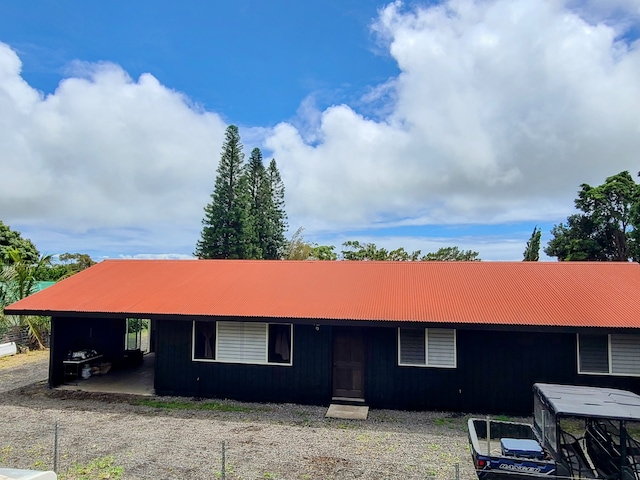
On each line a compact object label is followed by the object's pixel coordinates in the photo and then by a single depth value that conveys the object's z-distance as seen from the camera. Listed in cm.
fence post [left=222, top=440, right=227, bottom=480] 598
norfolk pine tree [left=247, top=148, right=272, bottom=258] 4002
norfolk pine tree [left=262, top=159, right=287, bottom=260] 4106
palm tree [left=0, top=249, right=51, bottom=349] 1797
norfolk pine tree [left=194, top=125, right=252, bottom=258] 3572
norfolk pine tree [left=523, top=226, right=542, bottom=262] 4069
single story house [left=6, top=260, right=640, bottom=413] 978
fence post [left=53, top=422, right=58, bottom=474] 638
